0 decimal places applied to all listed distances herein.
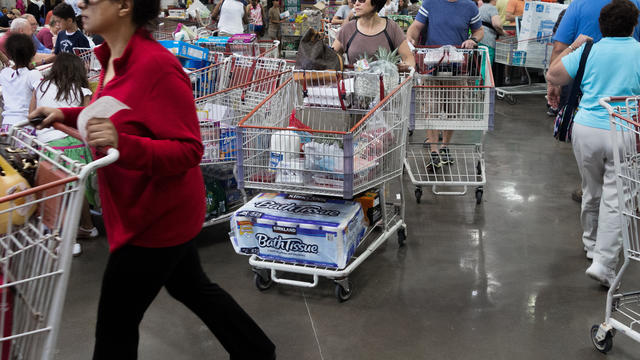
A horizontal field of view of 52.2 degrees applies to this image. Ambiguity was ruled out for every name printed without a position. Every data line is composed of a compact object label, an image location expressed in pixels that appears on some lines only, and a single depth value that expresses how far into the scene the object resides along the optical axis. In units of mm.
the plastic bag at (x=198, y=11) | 11875
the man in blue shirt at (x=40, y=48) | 7836
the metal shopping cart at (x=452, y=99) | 5650
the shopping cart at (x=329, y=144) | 3908
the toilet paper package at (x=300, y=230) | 3949
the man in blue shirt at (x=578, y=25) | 4926
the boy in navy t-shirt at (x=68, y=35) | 6809
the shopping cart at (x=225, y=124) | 4641
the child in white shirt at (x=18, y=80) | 4984
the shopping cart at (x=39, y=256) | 1968
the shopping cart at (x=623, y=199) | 3229
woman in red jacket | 2059
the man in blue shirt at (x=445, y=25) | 6539
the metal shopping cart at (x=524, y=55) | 10141
